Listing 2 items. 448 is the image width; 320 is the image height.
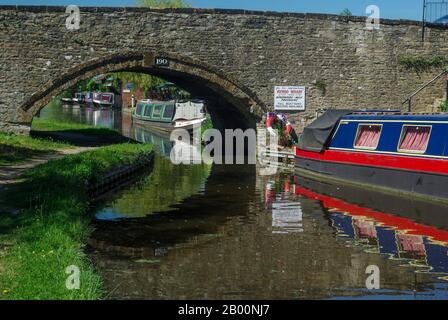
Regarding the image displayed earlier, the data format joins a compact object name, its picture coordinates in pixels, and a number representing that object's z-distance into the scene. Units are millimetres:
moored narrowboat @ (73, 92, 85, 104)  77562
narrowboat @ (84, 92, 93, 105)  73250
